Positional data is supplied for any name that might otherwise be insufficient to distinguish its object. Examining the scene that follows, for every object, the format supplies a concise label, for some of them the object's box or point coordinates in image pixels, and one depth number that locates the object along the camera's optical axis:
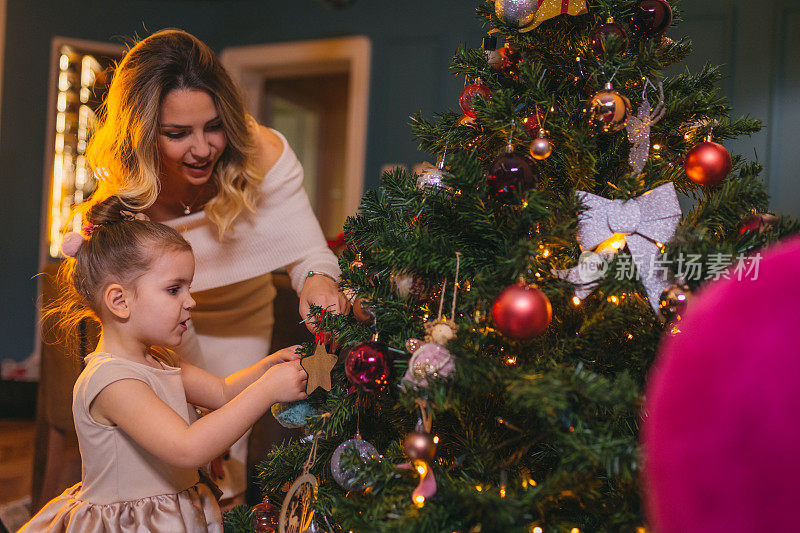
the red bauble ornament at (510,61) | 0.92
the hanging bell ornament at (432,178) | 0.87
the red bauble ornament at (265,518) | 0.92
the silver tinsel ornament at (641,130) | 0.83
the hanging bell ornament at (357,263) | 0.90
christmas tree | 0.70
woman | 1.33
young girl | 0.95
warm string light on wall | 3.79
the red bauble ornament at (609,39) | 0.80
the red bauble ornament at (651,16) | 0.85
